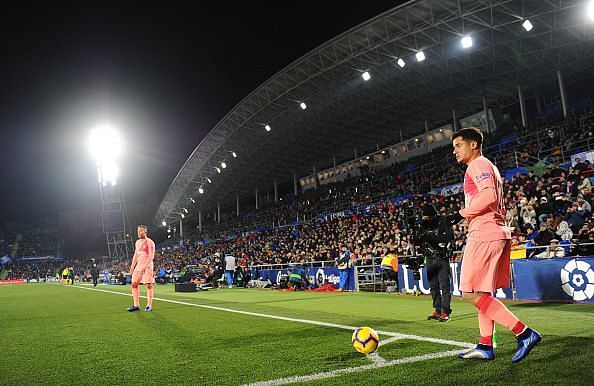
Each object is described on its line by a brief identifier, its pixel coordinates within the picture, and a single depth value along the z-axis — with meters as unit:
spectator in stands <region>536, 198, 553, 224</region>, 13.63
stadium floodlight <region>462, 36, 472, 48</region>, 23.81
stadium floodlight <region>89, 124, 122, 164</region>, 49.34
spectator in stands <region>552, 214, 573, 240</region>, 11.95
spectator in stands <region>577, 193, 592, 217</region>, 13.37
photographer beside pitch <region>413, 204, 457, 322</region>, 7.14
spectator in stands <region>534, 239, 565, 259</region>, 10.77
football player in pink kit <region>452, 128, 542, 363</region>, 4.02
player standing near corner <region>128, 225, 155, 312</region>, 10.90
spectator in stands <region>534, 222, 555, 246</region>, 11.50
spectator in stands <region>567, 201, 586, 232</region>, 12.90
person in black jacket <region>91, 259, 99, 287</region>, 31.62
